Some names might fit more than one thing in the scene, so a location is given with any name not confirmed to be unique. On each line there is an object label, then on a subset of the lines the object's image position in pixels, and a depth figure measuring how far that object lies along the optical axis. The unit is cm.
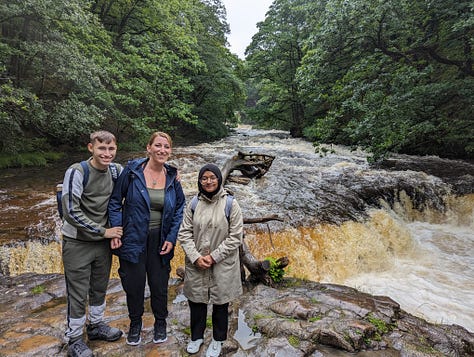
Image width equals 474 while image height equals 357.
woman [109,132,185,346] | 240
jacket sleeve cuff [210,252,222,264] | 237
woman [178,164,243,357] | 240
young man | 227
